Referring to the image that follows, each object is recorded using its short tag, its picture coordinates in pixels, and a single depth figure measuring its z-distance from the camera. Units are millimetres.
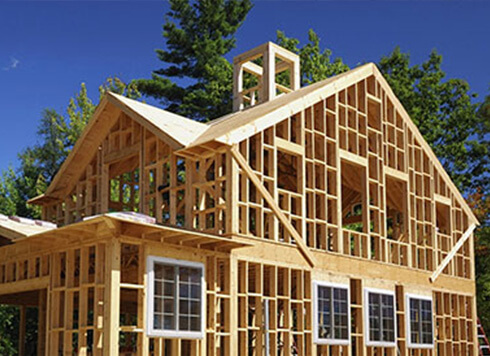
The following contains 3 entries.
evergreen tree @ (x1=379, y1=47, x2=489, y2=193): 42219
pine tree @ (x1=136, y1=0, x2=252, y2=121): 41938
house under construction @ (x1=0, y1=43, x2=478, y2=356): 17016
